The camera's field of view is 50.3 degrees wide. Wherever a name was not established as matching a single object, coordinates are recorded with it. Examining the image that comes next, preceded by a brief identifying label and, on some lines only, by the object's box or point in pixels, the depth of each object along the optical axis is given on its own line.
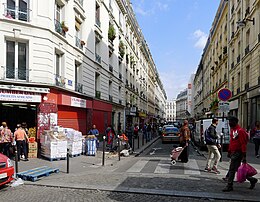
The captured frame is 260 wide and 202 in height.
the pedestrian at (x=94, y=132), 16.21
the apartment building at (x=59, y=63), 13.66
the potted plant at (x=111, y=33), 27.05
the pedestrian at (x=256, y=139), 13.87
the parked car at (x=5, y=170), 6.89
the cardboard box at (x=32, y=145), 12.78
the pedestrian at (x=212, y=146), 9.18
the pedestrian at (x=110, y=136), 16.34
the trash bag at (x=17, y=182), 7.61
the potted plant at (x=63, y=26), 16.23
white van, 16.03
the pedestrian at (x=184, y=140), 11.08
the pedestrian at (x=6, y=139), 12.15
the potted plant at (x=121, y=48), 32.04
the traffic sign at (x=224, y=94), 12.25
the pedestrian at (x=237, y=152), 6.85
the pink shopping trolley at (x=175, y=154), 10.73
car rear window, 23.66
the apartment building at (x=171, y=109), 178.80
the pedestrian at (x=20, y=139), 11.95
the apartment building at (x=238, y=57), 22.12
